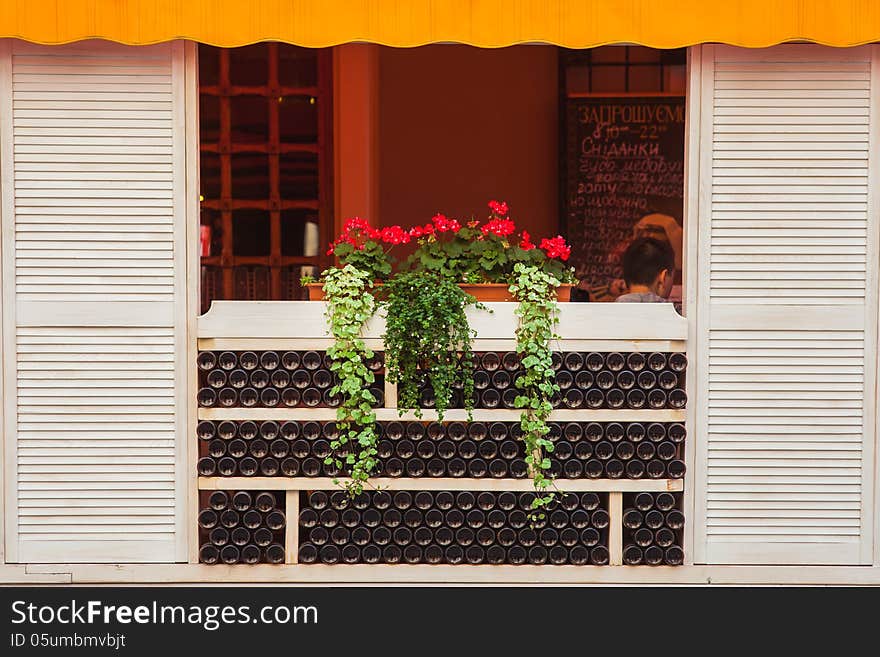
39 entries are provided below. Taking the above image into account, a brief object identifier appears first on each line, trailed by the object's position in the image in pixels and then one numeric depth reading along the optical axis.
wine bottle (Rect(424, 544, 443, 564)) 4.89
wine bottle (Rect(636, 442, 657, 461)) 4.84
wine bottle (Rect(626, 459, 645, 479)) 4.86
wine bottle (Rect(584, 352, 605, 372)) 4.80
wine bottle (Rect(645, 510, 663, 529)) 4.89
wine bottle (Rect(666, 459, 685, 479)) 4.86
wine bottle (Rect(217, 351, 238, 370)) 4.80
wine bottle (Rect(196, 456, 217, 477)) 4.84
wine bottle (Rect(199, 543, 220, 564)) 4.86
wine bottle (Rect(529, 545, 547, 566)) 4.89
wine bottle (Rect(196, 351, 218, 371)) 4.79
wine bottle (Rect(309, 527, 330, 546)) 4.88
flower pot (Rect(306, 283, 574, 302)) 4.82
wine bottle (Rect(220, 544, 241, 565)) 4.86
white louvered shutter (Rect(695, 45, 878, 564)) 4.80
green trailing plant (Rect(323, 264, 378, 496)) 4.72
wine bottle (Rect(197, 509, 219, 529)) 4.86
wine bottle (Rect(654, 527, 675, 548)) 4.88
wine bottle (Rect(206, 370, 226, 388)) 4.80
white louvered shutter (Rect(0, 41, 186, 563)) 4.76
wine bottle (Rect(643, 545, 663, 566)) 4.89
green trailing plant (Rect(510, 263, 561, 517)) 4.71
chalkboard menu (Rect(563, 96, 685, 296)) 7.89
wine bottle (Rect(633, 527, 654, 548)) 4.90
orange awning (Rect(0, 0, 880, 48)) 4.60
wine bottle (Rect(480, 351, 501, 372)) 4.82
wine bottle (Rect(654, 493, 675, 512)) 4.88
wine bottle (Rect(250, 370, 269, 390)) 4.80
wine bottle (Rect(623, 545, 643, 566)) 4.89
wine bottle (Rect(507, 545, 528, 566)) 4.88
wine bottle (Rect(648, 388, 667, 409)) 4.83
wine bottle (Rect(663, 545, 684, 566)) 4.88
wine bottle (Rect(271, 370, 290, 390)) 4.80
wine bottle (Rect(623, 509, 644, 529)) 4.88
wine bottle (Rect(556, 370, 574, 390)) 4.81
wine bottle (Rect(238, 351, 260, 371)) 4.82
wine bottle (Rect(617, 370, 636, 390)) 4.81
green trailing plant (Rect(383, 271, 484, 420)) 4.66
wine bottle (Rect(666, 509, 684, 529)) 4.88
